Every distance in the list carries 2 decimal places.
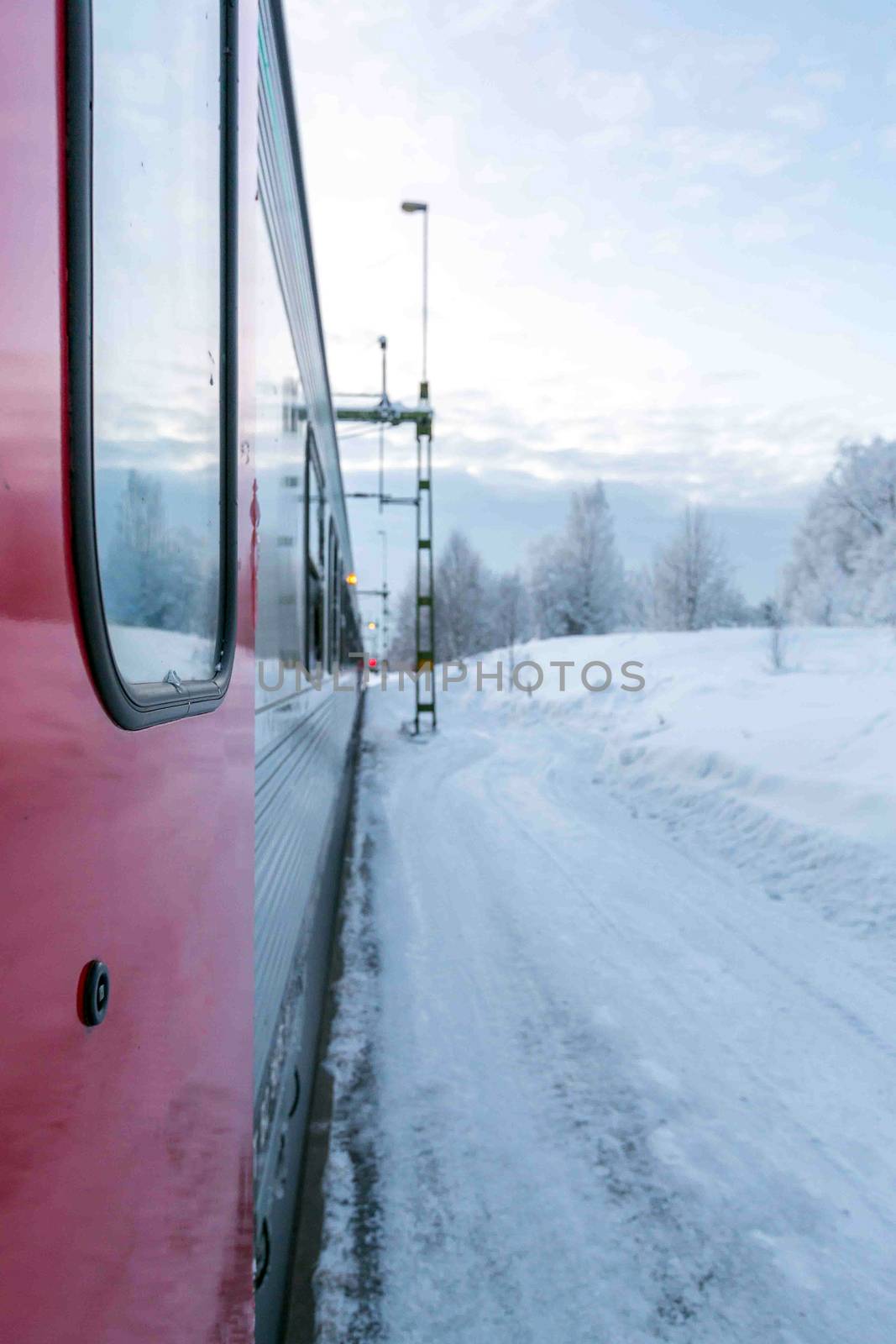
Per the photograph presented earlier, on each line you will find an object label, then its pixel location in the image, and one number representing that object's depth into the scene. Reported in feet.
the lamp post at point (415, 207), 43.45
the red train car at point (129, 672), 2.39
